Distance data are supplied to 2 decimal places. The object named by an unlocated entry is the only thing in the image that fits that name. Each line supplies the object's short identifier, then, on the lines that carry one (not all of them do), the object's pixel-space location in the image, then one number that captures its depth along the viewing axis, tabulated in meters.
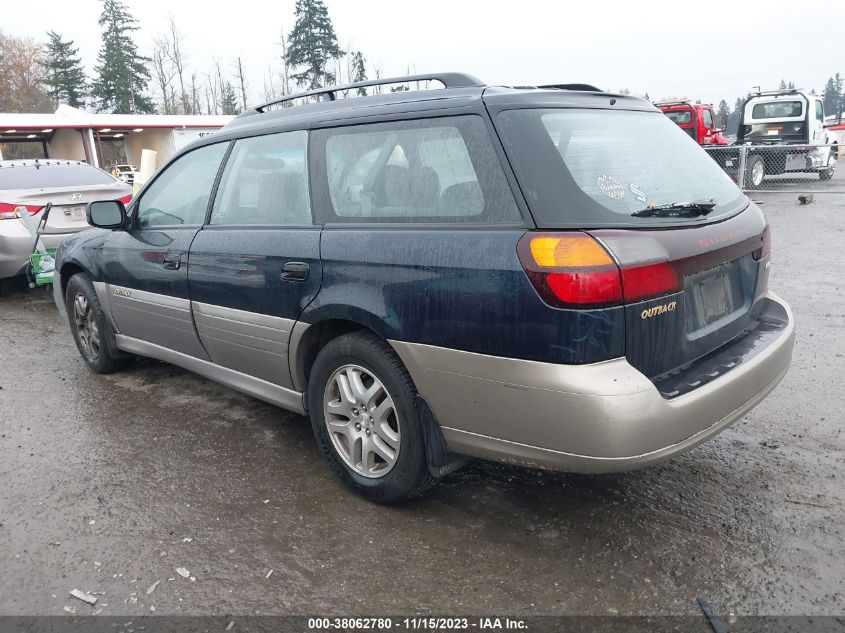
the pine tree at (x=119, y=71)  59.16
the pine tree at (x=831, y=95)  105.61
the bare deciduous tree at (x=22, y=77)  58.91
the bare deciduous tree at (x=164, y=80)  61.75
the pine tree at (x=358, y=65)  52.24
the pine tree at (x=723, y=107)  110.78
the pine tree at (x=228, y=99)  70.38
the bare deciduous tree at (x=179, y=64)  62.41
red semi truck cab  19.31
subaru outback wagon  2.21
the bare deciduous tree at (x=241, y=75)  66.72
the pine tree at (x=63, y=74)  59.38
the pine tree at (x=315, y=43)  55.78
